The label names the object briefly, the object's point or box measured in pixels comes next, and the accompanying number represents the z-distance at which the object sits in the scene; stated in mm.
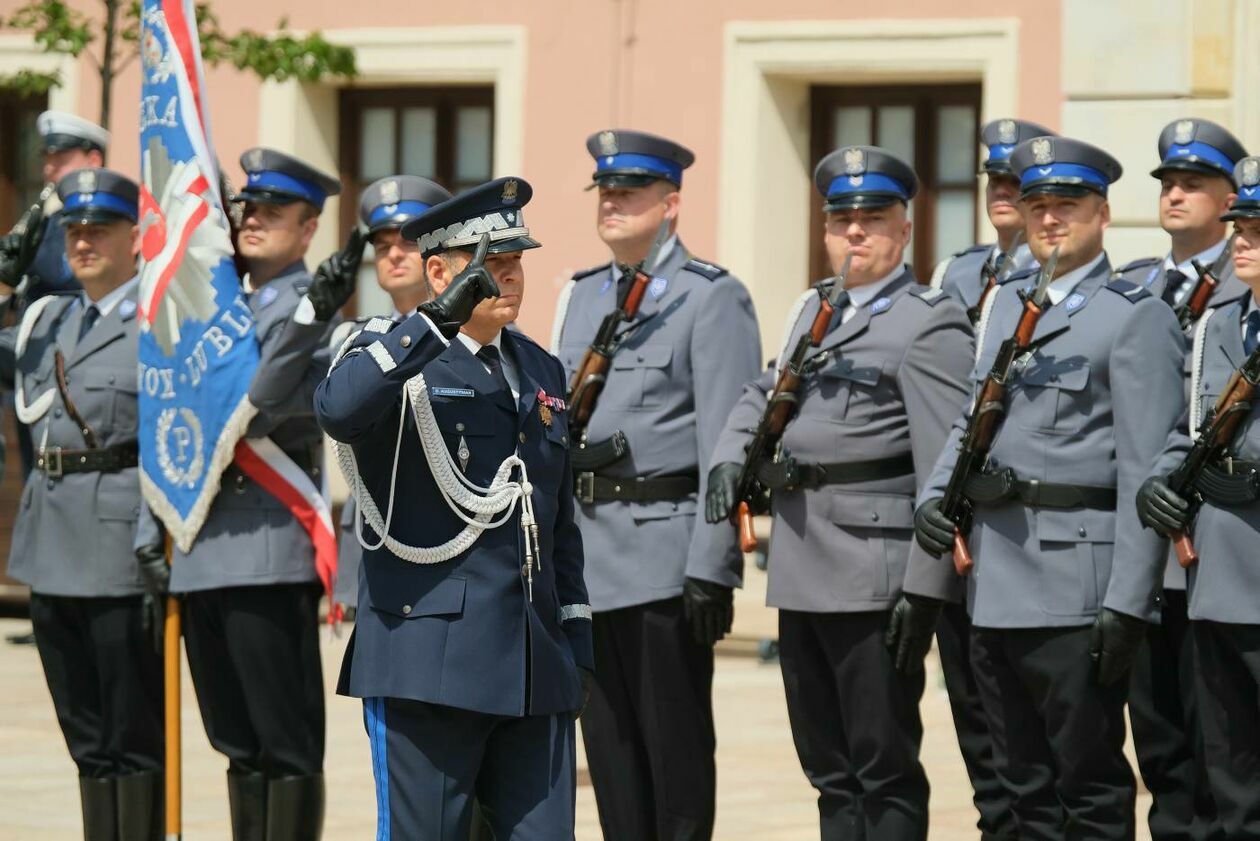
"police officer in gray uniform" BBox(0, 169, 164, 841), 12533
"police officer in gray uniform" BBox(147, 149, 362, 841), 12080
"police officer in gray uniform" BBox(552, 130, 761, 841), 11854
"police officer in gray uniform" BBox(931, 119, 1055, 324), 13813
